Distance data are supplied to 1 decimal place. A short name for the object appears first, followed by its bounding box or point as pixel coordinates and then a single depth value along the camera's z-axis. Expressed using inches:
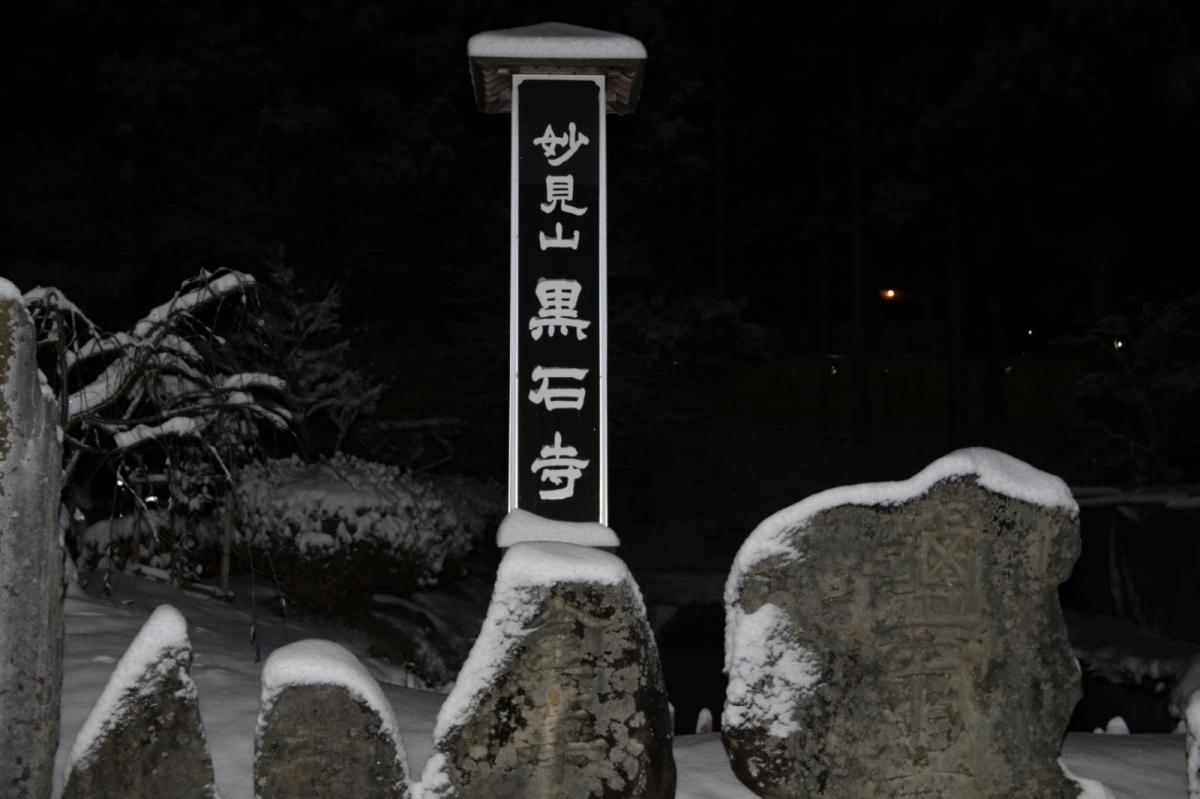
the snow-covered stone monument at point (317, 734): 187.9
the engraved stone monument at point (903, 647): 207.5
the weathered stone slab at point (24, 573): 188.4
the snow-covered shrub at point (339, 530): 422.9
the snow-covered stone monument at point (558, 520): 191.2
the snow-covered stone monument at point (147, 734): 190.5
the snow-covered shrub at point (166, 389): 285.1
